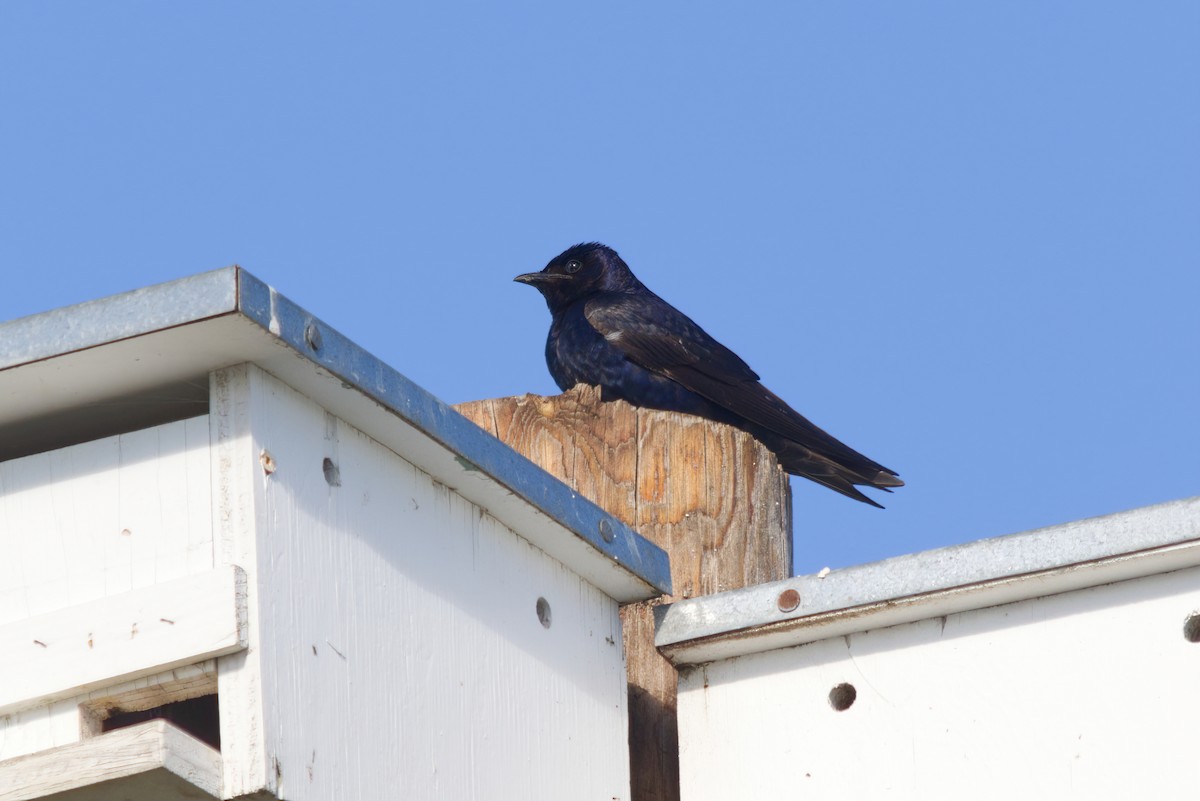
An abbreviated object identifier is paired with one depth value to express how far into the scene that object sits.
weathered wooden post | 8.28
